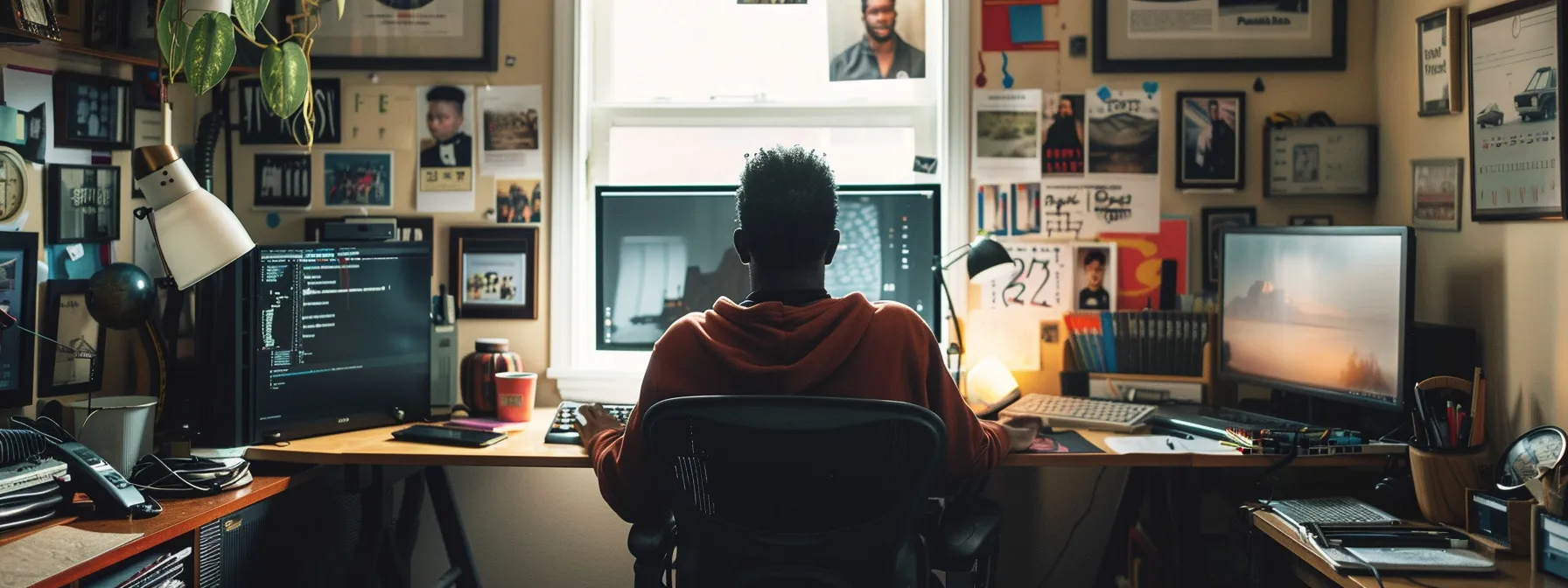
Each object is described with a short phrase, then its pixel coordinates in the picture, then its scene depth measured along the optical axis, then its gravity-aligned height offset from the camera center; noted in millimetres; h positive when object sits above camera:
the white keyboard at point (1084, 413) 2254 -255
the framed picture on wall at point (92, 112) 2242 +373
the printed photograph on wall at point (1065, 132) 2639 +386
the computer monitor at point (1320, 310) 2066 -33
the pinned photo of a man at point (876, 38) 2670 +619
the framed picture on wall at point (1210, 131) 2625 +387
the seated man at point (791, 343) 1562 -75
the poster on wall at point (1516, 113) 1927 +334
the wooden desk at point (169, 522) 1592 -379
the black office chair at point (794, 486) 1381 -259
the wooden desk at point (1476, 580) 1573 -419
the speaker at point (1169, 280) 2645 +31
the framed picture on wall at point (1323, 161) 2594 +315
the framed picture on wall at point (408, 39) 2686 +616
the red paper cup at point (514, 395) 2396 -230
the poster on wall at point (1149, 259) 2637 +82
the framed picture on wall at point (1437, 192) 2256 +214
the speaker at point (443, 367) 2488 -177
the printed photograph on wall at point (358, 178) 2699 +275
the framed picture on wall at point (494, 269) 2697 +52
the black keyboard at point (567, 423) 2172 -275
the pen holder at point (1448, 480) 1859 -318
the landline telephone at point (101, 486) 1797 -323
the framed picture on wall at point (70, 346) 2213 -116
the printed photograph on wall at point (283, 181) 2703 +269
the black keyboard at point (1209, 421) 2184 -263
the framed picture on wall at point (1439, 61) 2236 +485
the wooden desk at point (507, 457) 2028 -312
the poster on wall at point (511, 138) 2695 +375
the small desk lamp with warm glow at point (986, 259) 2342 +71
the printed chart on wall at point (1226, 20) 2615 +653
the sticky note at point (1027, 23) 2645 +651
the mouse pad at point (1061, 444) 2062 -291
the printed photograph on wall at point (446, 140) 2697 +371
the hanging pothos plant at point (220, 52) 1995 +449
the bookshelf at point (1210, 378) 2506 -197
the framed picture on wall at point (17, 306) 2072 -34
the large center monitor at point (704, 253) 2465 +88
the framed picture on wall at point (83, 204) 2217 +178
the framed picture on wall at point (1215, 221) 2629 +172
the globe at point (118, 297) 2150 -14
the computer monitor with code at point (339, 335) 2197 -95
